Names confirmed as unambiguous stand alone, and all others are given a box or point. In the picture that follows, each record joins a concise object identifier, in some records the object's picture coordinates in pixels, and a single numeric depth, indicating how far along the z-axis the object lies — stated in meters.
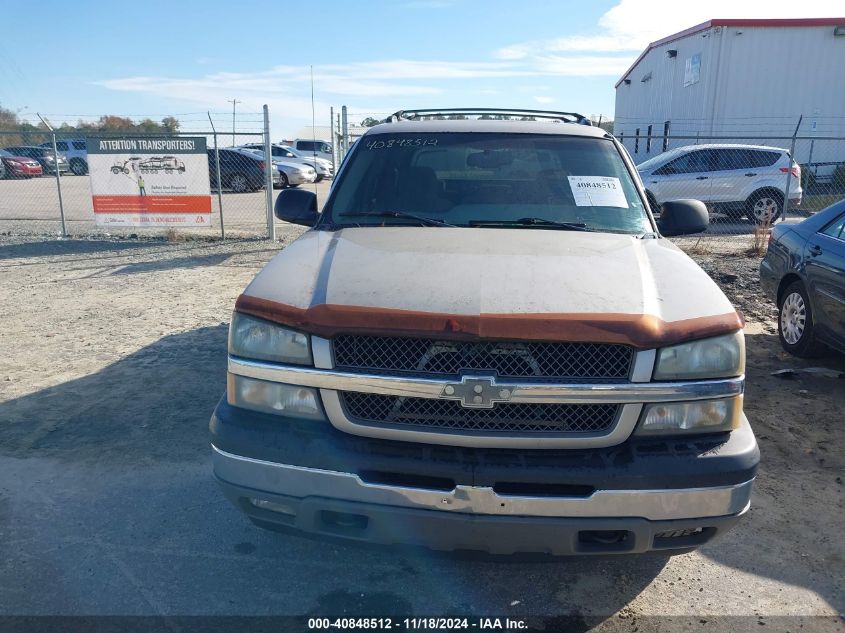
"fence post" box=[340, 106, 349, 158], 11.70
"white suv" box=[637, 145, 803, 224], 14.53
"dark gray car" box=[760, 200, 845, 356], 5.29
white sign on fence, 11.62
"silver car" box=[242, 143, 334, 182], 26.66
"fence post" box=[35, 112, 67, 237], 12.45
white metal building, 22.17
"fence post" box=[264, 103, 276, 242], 11.62
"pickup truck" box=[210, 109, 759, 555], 2.37
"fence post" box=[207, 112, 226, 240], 11.68
